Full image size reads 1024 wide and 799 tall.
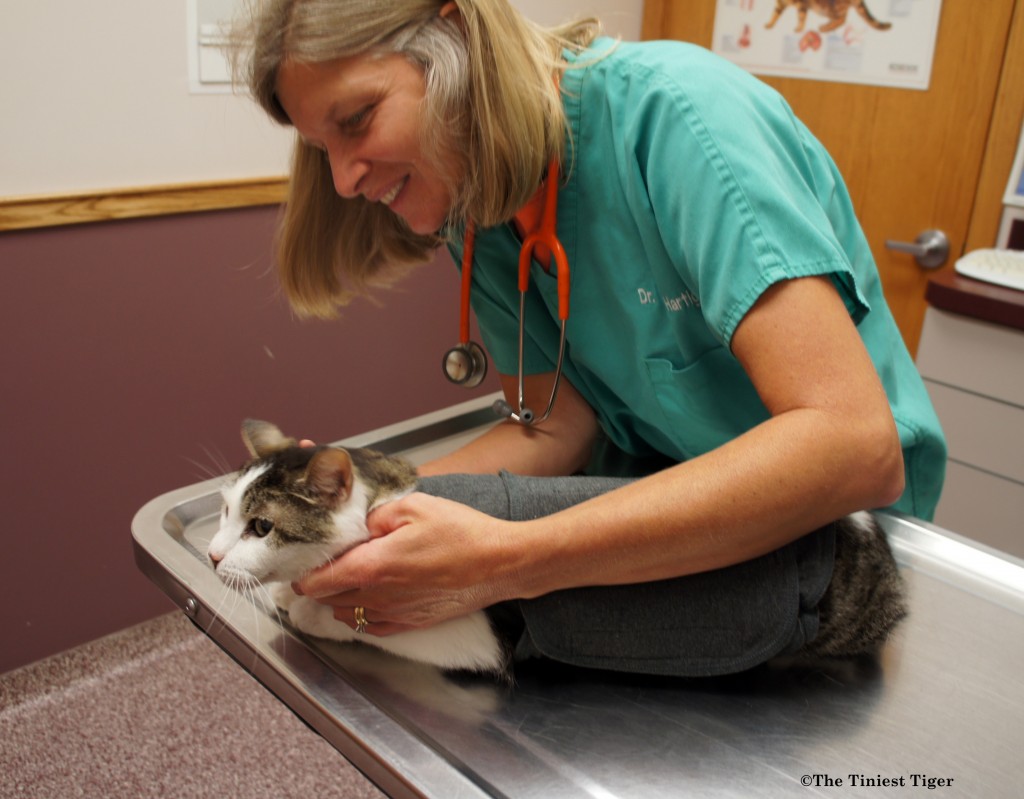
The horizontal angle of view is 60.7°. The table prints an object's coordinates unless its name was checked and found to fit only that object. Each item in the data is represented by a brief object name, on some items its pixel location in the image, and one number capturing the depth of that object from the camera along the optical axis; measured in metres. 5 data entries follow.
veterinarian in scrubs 0.68
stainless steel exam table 0.62
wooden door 1.83
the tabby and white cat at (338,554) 0.73
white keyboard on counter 1.69
